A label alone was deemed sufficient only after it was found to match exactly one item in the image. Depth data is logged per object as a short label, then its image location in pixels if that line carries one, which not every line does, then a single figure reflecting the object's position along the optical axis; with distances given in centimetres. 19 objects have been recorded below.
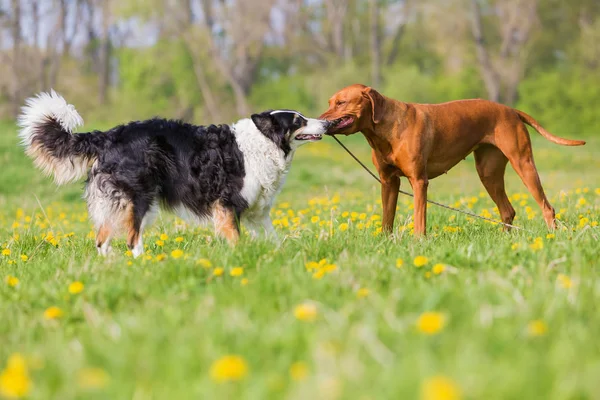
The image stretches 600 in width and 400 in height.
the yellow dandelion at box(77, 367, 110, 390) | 350
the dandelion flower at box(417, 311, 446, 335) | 400
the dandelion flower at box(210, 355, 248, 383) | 355
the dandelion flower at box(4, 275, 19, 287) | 707
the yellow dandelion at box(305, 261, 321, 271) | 673
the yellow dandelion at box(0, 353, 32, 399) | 336
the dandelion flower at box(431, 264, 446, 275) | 631
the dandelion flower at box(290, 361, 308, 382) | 366
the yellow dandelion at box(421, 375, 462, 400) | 303
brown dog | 1012
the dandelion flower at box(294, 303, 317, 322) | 450
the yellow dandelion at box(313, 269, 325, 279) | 610
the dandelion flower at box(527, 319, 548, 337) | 423
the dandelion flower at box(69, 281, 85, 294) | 615
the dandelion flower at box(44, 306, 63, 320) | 544
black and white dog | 1003
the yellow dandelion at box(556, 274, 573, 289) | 545
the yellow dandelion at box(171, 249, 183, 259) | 711
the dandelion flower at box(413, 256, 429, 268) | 652
